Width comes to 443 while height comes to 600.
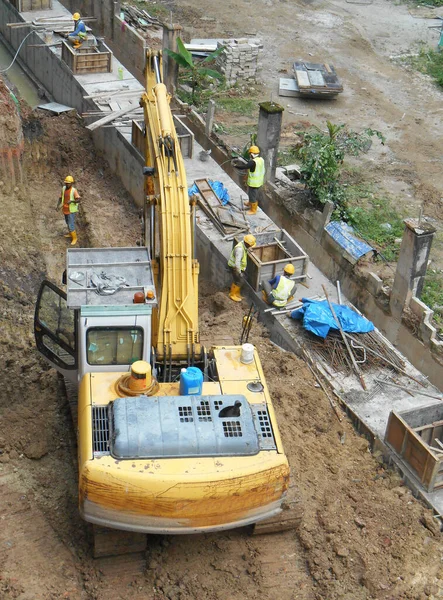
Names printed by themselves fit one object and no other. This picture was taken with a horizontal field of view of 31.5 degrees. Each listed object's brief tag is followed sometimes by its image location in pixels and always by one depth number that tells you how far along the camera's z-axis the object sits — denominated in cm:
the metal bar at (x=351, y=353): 1420
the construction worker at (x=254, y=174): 1817
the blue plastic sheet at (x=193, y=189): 1910
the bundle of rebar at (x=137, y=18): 3089
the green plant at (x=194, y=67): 2503
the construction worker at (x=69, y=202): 1838
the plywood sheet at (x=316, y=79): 2717
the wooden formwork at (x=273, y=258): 1603
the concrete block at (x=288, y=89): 2748
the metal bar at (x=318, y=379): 1355
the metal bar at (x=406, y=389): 1392
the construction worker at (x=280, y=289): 1553
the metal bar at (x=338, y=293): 1610
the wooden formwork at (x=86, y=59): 2442
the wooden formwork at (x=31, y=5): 2844
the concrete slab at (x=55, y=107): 2389
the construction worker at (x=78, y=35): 2489
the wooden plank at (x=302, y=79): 2705
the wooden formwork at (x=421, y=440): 1195
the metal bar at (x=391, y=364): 1435
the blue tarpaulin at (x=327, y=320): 1466
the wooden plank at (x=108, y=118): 2062
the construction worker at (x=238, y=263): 1584
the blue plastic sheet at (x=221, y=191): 1898
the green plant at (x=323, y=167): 1916
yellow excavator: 912
